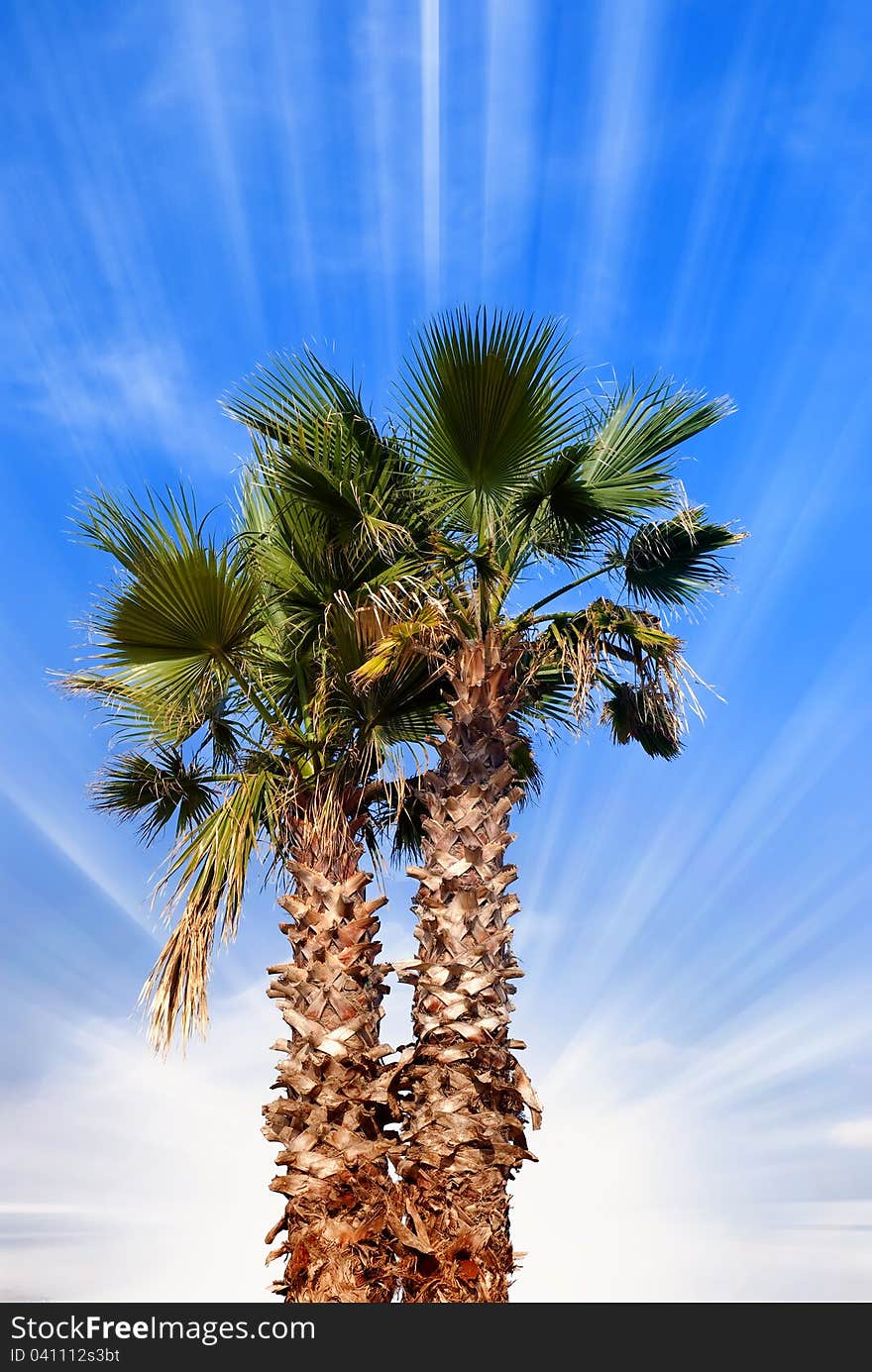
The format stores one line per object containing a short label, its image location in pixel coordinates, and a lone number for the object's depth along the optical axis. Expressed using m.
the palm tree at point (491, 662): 7.82
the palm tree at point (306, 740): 8.38
